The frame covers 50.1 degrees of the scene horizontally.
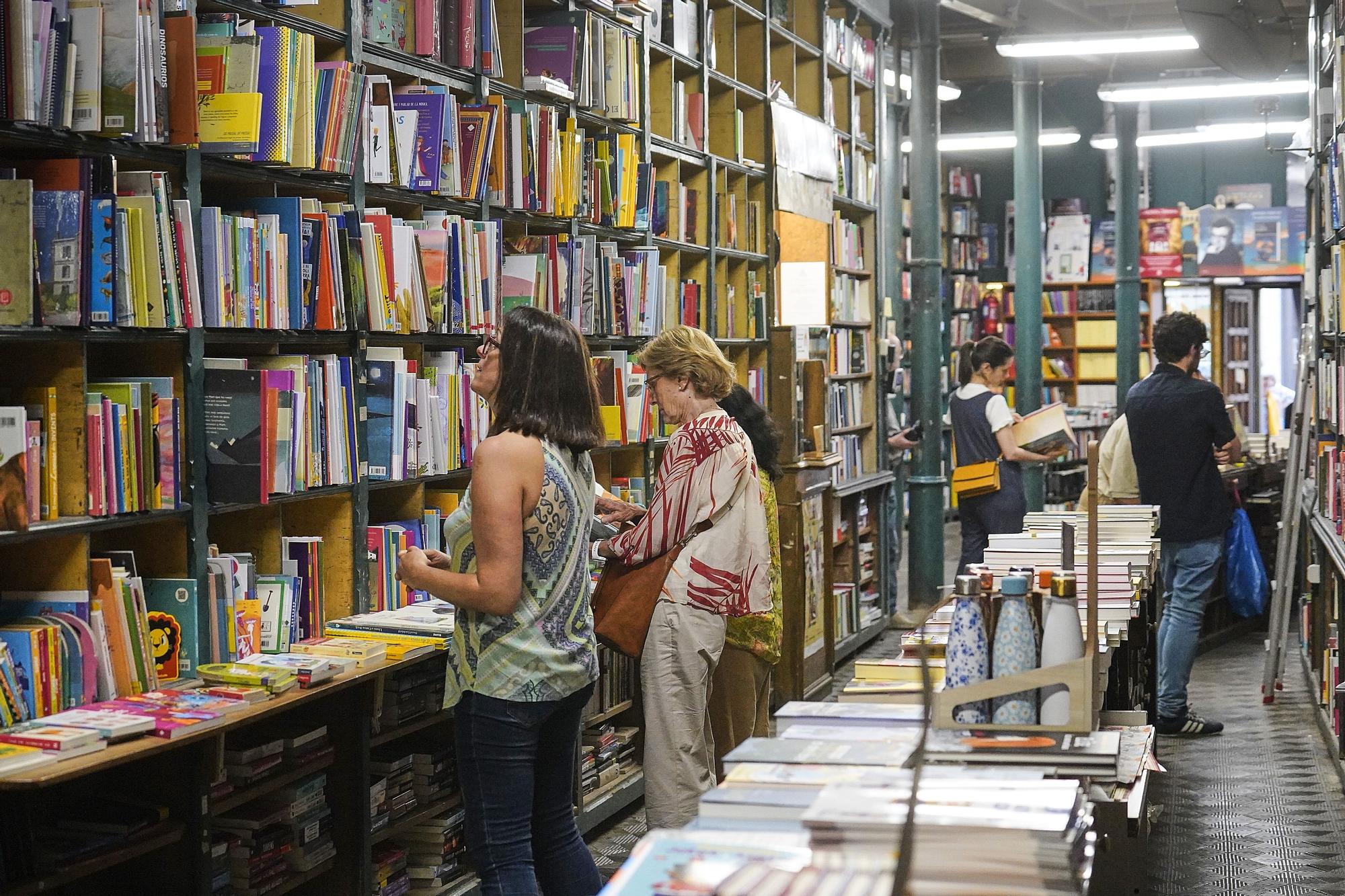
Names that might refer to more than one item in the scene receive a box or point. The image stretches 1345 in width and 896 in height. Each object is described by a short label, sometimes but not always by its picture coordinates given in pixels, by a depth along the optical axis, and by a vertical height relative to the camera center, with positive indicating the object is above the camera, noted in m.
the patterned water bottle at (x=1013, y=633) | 2.50 -0.44
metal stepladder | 6.71 -0.73
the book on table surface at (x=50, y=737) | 2.41 -0.58
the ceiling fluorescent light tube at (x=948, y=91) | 12.59 +2.53
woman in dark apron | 6.68 -0.29
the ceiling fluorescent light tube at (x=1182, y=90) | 10.89 +2.21
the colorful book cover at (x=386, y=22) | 3.76 +0.98
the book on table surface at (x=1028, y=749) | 2.31 -0.61
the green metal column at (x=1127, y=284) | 13.53 +0.87
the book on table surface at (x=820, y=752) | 2.13 -0.56
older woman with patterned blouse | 3.72 -0.52
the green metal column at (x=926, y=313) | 9.31 +0.44
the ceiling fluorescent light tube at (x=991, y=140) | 13.95 +2.35
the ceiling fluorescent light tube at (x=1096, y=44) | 9.19 +2.16
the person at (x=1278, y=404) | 15.65 -0.34
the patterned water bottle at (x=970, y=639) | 2.51 -0.45
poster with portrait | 15.51 +1.43
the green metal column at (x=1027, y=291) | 12.06 +0.73
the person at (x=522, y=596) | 2.78 -0.41
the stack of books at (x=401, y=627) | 3.46 -0.58
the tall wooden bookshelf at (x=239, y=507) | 2.74 -0.25
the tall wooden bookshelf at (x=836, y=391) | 6.53 -0.05
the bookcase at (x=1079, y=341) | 16.34 +0.42
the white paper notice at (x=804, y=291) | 7.63 +0.48
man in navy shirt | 5.96 -0.36
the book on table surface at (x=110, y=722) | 2.52 -0.58
